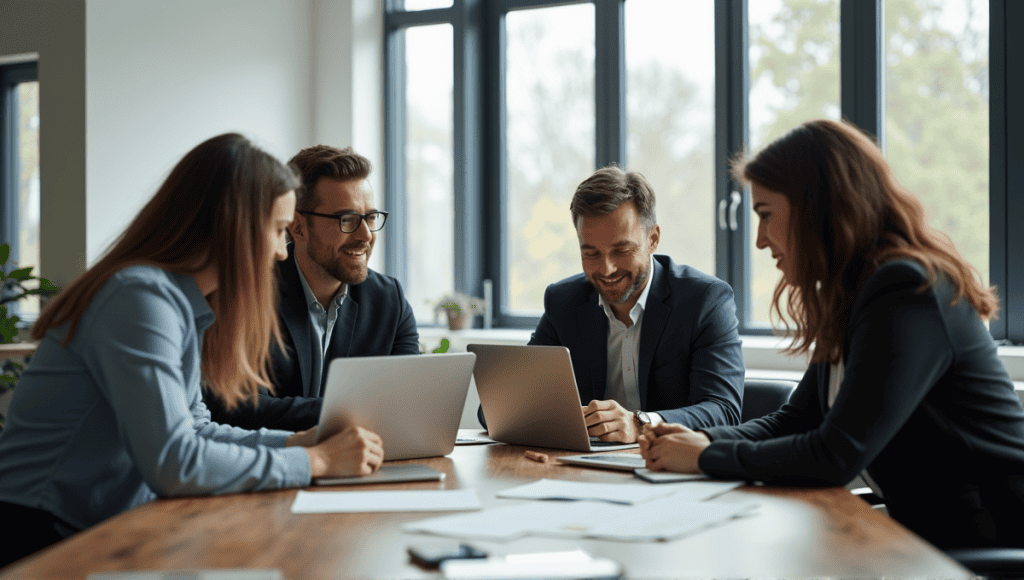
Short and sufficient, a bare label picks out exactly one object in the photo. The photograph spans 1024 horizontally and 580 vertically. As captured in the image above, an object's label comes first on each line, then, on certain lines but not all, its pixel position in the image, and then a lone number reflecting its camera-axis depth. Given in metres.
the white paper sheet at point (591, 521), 1.21
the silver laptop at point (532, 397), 1.91
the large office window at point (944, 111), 3.61
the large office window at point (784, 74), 3.93
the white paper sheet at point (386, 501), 1.38
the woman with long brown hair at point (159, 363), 1.44
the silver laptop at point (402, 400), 1.67
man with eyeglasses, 2.45
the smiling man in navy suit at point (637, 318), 2.46
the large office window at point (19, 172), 4.81
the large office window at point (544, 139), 4.59
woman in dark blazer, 1.49
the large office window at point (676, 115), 4.23
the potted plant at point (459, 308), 4.54
